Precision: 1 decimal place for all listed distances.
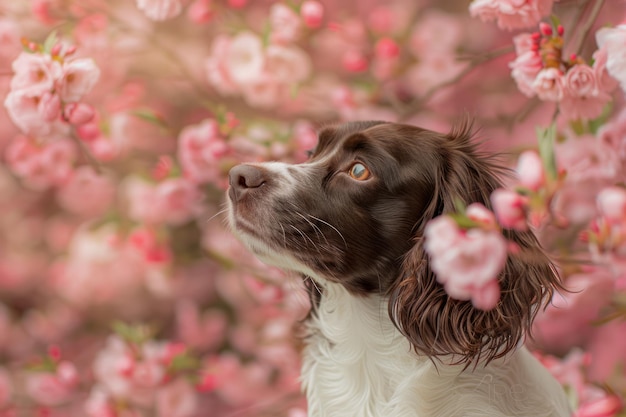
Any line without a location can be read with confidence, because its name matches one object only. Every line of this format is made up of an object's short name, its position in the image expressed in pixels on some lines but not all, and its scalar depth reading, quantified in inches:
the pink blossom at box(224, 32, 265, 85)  114.3
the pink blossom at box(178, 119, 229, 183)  109.1
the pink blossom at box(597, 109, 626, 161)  85.0
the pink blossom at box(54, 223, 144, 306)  128.6
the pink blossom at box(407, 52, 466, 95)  128.7
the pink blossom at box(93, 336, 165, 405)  112.0
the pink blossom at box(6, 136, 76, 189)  110.0
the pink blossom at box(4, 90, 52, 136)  82.4
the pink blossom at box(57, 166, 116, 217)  120.6
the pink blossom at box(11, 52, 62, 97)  81.7
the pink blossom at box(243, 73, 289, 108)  116.5
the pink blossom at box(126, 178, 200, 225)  115.3
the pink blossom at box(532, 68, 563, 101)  79.2
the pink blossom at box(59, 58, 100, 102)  82.1
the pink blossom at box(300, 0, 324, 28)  107.3
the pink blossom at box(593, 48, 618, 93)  77.0
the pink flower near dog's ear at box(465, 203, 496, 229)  51.1
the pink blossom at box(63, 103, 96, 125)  85.2
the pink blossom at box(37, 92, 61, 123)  81.8
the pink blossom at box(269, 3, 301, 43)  110.7
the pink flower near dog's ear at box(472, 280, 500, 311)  53.6
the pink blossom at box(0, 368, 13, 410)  123.8
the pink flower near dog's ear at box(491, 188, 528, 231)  51.6
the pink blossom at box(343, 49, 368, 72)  123.1
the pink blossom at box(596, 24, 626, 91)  66.0
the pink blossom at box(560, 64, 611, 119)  78.8
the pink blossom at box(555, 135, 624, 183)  86.7
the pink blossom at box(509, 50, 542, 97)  81.4
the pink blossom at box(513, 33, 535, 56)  81.8
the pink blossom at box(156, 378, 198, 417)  117.2
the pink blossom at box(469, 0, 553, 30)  80.1
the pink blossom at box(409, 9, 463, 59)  131.2
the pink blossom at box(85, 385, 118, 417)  115.5
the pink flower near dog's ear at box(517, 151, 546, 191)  51.4
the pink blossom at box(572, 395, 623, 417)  86.7
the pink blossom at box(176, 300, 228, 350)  133.3
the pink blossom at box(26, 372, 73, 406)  114.7
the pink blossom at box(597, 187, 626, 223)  54.9
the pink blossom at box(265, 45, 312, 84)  113.6
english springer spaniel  70.2
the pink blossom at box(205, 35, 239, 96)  117.0
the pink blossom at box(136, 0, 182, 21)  96.8
